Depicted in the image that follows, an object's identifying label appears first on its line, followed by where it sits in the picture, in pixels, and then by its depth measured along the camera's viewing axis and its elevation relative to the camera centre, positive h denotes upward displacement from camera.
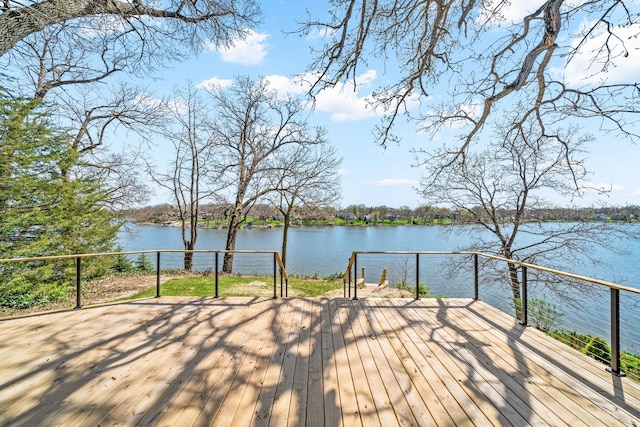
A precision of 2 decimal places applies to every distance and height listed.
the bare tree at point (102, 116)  7.01 +3.06
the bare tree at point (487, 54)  3.09 +2.08
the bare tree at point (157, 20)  3.04 +2.60
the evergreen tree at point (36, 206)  6.34 +0.24
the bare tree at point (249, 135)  11.88 +3.54
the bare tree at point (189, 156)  12.58 +2.72
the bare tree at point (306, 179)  12.14 +1.60
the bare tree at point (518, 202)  8.03 +0.48
